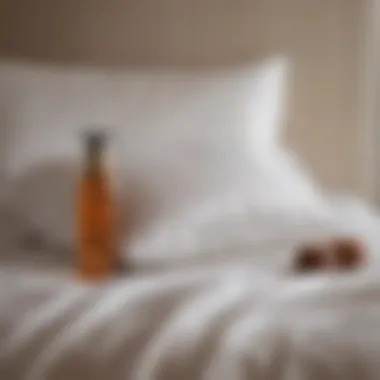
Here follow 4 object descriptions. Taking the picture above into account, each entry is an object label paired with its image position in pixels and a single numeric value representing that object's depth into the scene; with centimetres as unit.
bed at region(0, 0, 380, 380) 100
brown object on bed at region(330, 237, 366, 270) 125
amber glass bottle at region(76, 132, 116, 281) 126
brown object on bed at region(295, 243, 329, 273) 125
